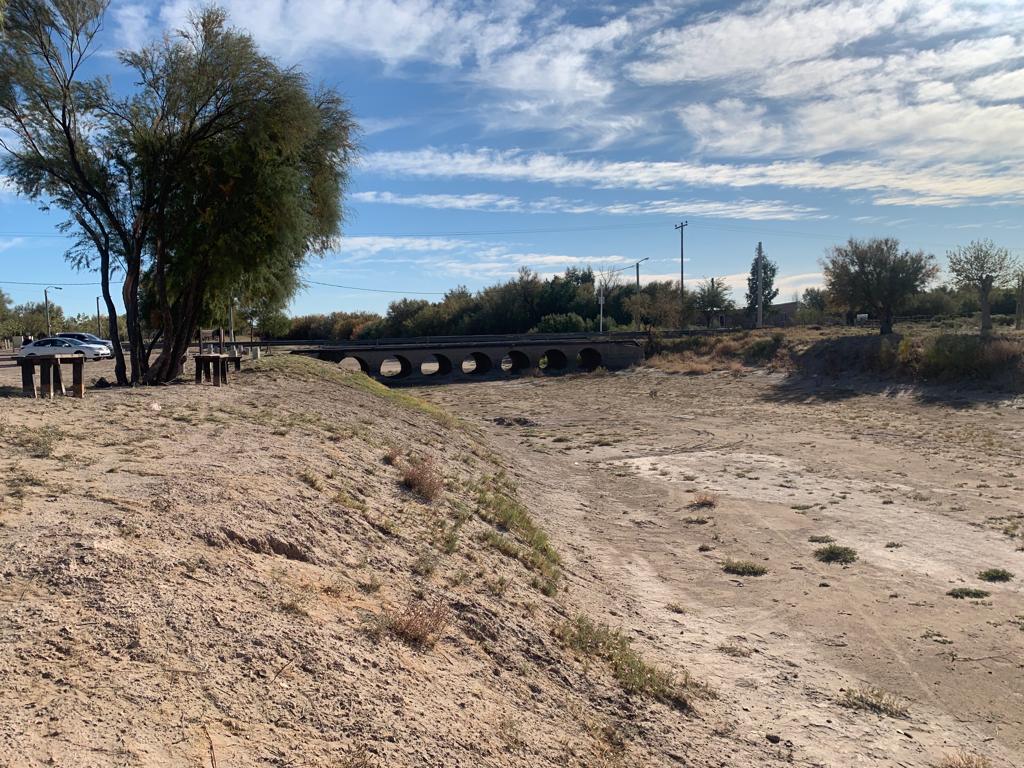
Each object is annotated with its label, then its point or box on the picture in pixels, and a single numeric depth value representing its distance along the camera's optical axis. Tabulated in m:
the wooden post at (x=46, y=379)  16.58
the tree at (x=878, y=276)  62.78
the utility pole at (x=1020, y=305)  63.41
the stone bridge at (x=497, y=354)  70.00
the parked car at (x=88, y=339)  52.80
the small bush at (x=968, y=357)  44.84
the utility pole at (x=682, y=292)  91.00
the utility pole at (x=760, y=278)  82.69
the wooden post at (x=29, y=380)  16.62
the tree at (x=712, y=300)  106.69
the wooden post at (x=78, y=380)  17.19
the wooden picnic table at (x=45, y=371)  16.47
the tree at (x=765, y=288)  119.03
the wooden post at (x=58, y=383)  17.43
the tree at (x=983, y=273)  58.00
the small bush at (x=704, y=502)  19.91
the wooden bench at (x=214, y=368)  24.59
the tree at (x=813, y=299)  110.00
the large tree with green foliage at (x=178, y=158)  21.44
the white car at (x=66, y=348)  47.47
